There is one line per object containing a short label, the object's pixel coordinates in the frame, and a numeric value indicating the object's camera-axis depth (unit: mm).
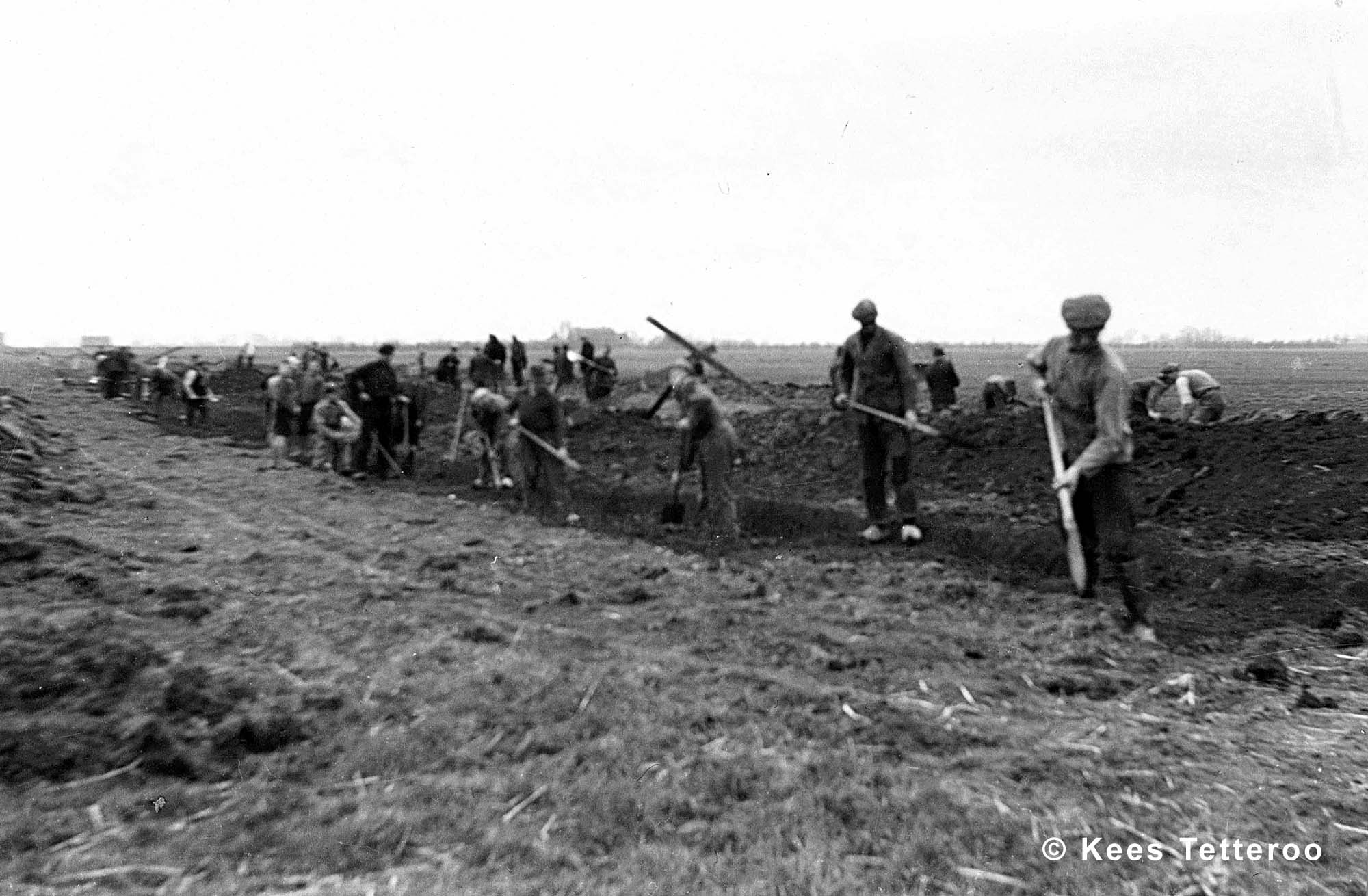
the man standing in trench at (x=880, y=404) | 10000
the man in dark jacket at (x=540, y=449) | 12352
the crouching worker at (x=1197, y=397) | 17953
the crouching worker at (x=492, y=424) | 14625
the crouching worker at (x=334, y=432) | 16031
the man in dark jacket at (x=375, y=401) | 15867
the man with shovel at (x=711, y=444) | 10398
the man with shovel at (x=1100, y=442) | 6543
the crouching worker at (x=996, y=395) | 22016
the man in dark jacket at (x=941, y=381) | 23125
